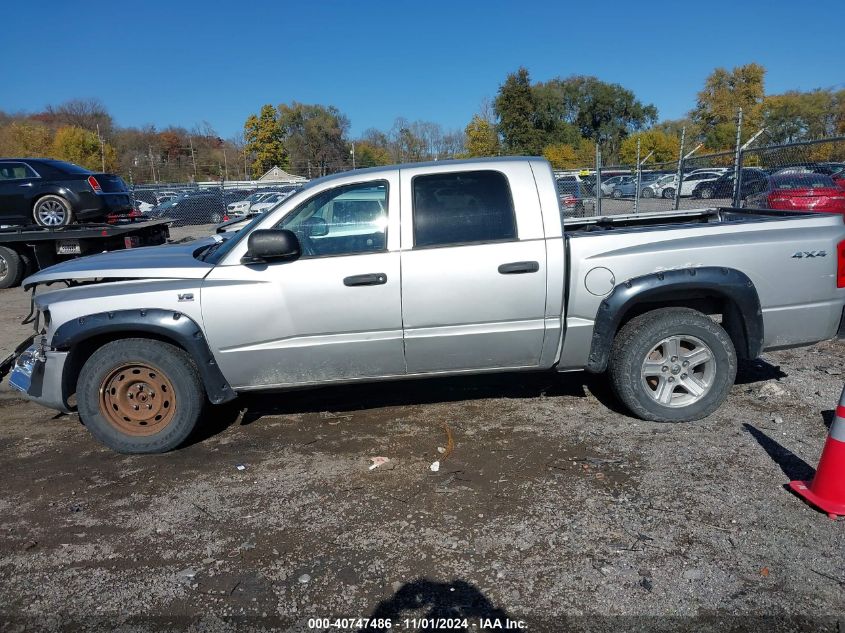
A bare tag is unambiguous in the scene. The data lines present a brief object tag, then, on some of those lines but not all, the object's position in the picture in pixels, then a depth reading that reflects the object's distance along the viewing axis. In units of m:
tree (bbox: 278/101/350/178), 61.14
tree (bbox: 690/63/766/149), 50.56
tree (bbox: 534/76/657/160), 59.44
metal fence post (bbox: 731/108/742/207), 10.57
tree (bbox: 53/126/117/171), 45.34
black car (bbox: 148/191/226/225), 23.81
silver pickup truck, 4.03
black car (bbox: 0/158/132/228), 11.31
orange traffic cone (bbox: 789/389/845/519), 3.12
